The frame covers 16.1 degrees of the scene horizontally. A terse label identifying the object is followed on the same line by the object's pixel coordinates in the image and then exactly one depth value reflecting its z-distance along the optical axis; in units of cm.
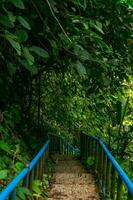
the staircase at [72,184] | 719
